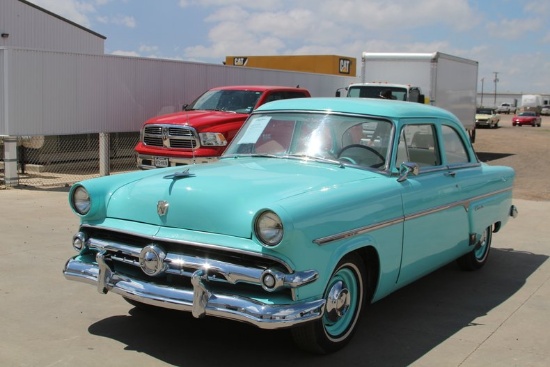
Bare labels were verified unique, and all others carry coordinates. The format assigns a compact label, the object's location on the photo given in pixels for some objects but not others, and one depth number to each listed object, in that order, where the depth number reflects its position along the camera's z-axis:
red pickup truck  10.90
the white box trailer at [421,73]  18.80
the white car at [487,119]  43.62
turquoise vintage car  3.78
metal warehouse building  12.49
